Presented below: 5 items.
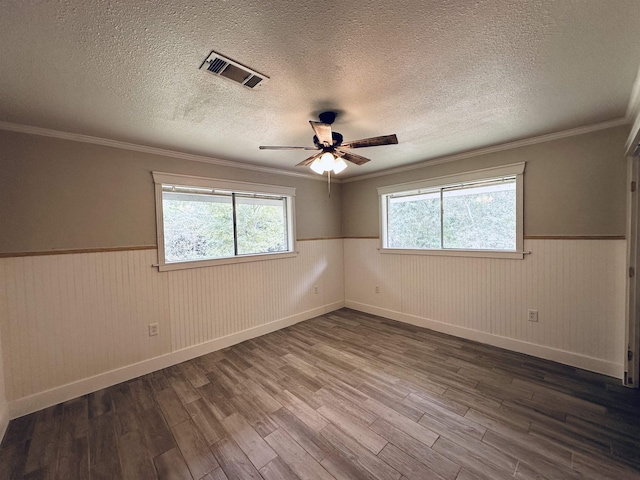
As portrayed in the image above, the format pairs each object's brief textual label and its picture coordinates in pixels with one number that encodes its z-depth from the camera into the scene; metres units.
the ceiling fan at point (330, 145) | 1.97
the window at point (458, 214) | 3.08
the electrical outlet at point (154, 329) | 2.82
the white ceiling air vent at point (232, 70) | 1.44
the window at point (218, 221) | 3.00
